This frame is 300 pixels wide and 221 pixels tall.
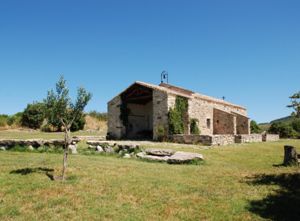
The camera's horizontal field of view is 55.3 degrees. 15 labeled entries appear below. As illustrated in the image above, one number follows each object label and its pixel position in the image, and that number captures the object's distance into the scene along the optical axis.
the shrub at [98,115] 55.64
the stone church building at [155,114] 25.56
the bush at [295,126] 35.98
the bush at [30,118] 47.74
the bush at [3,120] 46.79
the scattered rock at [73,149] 14.73
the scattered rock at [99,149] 15.70
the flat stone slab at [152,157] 12.89
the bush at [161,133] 24.58
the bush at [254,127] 37.52
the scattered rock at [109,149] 15.41
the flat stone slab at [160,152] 13.73
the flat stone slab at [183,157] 12.37
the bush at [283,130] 36.81
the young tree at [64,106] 8.98
